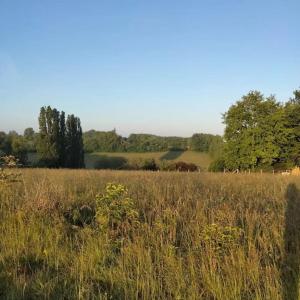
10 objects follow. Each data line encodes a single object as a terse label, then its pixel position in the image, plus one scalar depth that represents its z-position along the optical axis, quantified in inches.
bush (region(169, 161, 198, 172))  2151.9
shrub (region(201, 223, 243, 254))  194.4
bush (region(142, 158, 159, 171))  2964.3
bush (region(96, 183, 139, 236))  241.8
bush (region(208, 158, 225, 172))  2157.2
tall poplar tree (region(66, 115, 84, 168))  3098.4
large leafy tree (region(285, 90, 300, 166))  1965.7
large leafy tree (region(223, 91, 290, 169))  1918.1
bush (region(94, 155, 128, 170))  3297.2
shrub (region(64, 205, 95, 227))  276.0
